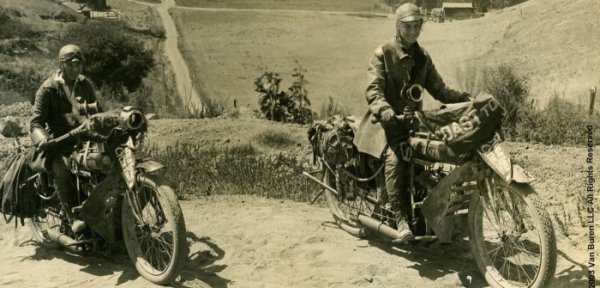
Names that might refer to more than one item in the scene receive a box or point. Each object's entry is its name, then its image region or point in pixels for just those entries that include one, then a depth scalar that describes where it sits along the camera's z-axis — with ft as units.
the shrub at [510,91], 39.73
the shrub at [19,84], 55.43
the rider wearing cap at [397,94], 18.56
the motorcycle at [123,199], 17.83
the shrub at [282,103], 46.68
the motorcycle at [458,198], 15.62
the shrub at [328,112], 49.20
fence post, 24.74
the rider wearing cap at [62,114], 20.54
